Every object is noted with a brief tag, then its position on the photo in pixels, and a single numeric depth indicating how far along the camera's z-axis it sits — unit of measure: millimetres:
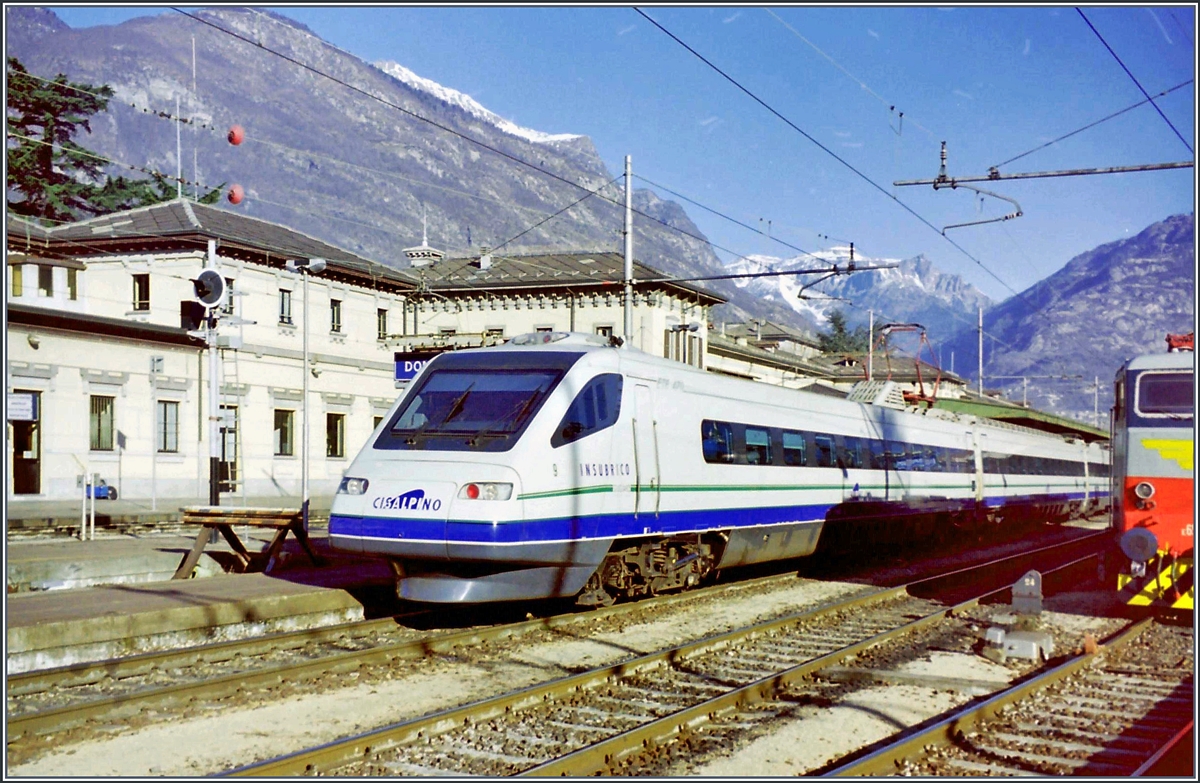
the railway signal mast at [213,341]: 19938
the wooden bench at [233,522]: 15930
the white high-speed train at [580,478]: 11453
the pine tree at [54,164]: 51062
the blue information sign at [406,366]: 22234
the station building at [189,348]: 31375
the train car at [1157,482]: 12789
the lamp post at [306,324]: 20481
